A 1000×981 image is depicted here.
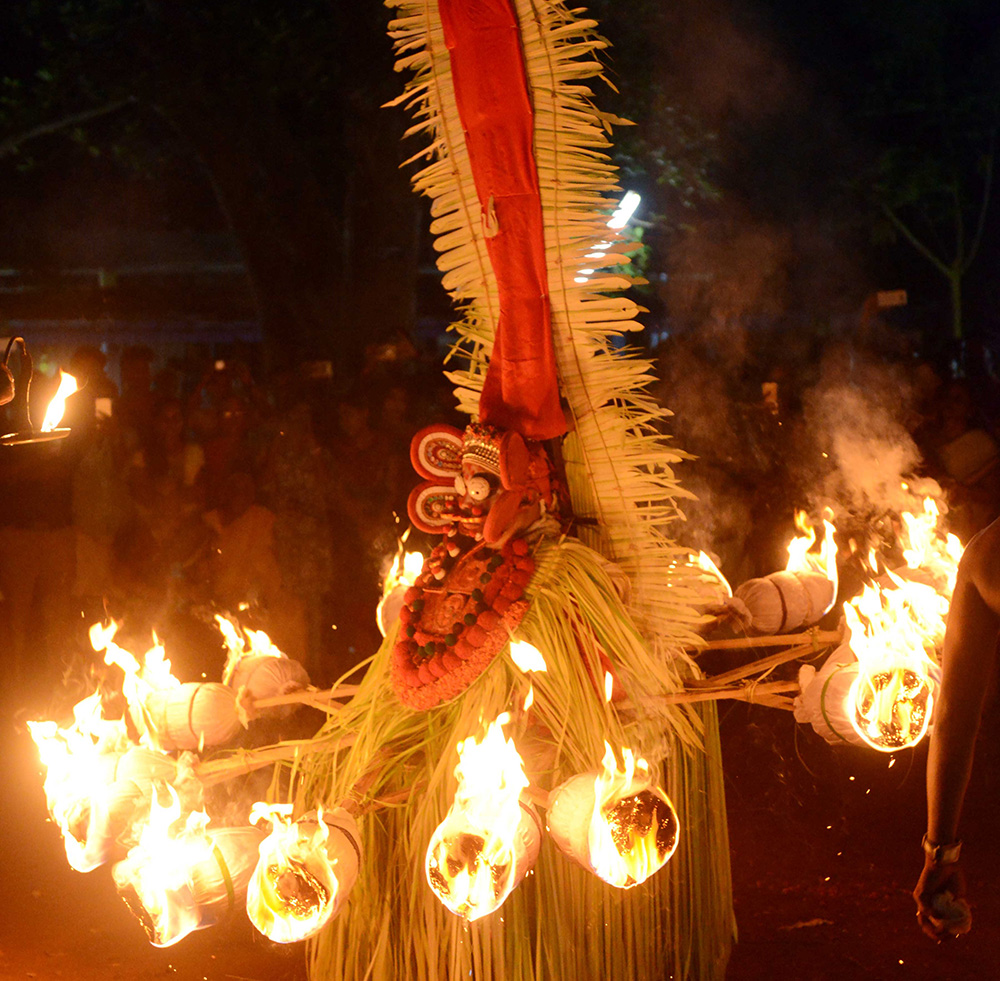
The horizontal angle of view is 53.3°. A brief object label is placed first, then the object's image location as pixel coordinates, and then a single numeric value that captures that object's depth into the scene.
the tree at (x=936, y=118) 16.12
